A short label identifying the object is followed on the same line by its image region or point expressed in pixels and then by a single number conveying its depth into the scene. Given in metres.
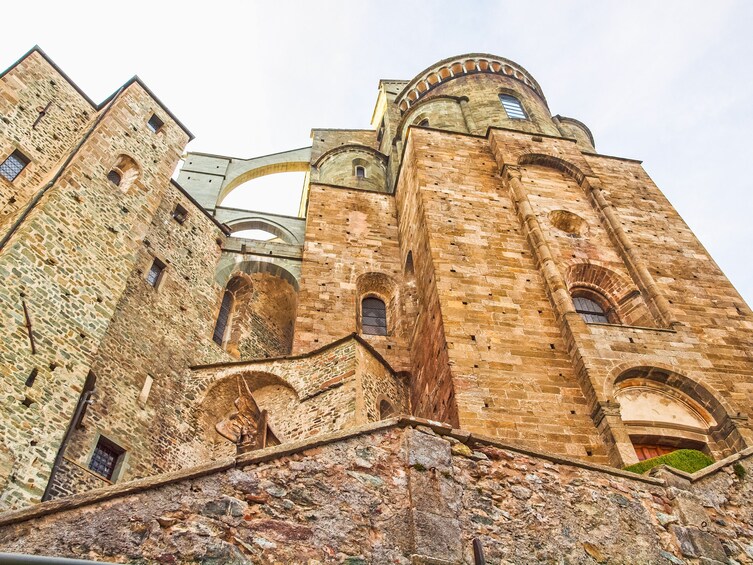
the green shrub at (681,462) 7.87
